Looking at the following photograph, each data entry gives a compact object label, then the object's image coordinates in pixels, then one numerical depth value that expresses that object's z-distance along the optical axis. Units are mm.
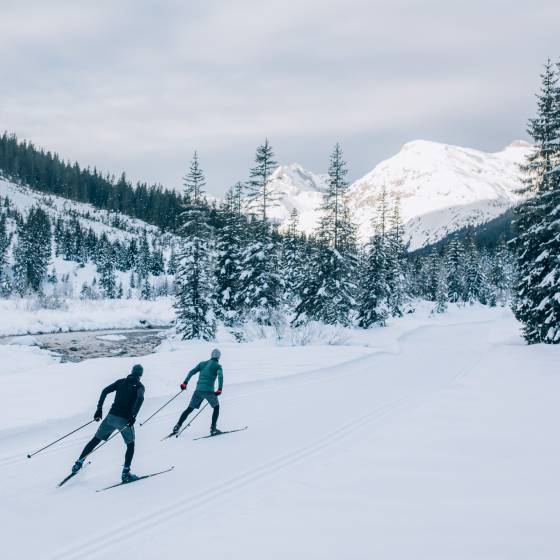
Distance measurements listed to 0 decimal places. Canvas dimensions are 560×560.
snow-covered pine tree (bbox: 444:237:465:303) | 77125
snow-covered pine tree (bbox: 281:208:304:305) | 52131
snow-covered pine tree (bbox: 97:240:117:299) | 89625
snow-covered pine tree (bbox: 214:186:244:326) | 36562
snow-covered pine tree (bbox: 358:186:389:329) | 42094
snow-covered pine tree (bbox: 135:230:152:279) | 105688
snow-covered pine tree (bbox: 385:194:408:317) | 48625
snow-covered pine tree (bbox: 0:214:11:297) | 68325
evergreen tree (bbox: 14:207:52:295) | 85312
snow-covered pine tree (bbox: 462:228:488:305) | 78375
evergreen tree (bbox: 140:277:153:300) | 89444
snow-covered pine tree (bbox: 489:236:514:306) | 96906
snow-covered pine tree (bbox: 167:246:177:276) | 109188
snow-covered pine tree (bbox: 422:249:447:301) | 77888
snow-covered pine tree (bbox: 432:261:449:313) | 63838
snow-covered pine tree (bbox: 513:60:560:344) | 24094
